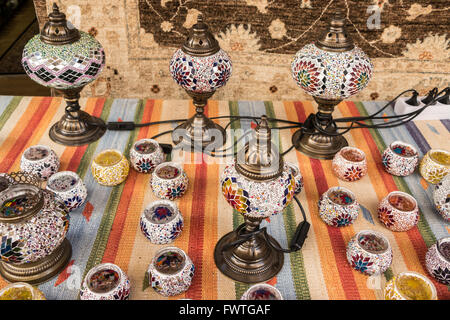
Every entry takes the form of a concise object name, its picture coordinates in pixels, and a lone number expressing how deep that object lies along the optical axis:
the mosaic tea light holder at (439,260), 0.82
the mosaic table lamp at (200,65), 1.07
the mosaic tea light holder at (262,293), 0.71
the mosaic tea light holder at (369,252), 0.82
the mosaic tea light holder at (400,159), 1.11
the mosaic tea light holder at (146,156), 1.07
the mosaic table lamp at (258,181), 0.71
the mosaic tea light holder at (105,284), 0.73
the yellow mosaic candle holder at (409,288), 0.73
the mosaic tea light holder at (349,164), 1.08
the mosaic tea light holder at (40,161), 1.03
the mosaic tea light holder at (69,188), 0.93
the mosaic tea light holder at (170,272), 0.77
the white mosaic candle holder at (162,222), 0.88
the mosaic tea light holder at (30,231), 0.72
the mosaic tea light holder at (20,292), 0.70
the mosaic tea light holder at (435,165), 1.08
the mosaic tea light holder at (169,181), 0.99
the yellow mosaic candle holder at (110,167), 1.03
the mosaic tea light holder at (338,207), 0.94
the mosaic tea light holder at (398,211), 0.93
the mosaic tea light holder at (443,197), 0.96
